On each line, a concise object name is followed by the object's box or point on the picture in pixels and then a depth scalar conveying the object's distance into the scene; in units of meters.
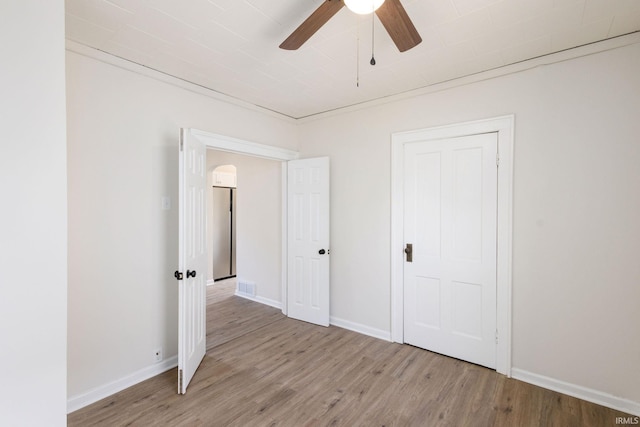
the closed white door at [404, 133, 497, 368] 2.67
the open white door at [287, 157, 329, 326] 3.64
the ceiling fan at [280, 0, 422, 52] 1.37
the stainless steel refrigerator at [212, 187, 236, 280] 5.87
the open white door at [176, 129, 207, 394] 2.33
